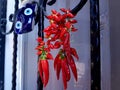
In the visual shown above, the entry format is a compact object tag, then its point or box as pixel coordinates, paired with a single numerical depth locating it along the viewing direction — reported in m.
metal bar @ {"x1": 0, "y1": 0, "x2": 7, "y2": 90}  1.44
